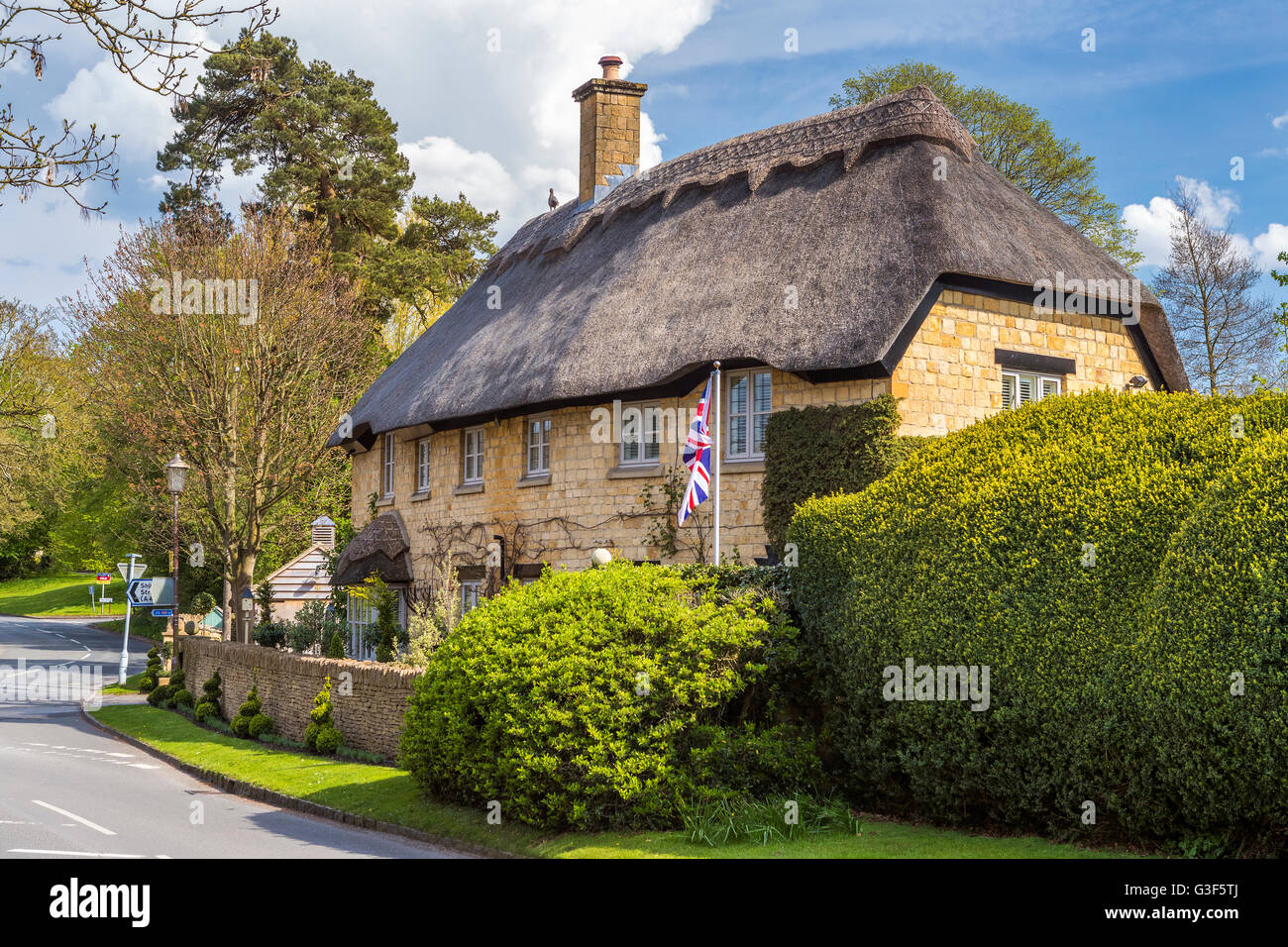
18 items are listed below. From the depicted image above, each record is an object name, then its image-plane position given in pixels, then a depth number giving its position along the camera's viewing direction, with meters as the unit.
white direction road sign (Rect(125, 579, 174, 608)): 28.12
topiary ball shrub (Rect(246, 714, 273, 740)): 21.25
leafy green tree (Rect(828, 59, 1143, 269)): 38.41
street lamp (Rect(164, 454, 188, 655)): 26.83
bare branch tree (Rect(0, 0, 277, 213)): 6.85
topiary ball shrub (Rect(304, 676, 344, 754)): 18.12
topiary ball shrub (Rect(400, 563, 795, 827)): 10.70
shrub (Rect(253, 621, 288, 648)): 27.03
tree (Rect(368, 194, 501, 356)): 43.34
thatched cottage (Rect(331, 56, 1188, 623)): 16.19
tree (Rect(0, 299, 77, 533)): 46.34
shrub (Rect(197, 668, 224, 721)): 25.53
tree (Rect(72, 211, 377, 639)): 31.38
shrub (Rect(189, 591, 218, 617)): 44.94
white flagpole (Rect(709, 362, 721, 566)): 16.31
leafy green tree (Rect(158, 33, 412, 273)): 41.69
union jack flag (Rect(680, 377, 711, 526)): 15.29
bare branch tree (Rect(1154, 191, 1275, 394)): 34.28
